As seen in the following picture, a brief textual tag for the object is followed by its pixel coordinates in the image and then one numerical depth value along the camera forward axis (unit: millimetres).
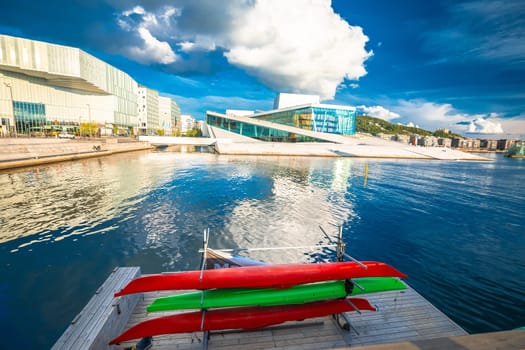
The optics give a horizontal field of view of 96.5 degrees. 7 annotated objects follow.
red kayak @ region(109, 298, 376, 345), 4879
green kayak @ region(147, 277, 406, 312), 5180
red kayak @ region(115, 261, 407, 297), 5113
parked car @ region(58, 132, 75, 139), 59709
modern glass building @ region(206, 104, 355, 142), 75688
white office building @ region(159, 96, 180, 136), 168500
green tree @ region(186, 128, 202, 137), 119712
